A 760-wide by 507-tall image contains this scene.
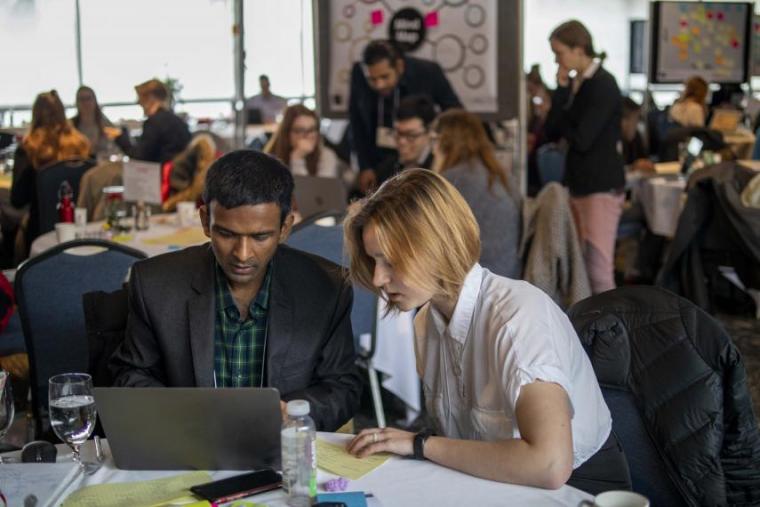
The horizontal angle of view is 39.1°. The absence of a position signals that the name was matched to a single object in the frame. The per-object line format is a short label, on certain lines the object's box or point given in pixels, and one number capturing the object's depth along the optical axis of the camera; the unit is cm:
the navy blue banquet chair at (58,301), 336
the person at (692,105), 911
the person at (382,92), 614
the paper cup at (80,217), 495
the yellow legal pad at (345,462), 187
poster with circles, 609
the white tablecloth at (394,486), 175
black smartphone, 176
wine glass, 190
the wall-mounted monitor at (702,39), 963
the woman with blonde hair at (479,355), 180
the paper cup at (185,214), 502
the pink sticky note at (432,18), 621
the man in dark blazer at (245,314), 228
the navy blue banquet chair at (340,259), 387
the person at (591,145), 539
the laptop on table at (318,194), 538
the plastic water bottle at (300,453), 173
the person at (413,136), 523
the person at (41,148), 602
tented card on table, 512
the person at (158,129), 664
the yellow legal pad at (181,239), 455
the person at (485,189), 449
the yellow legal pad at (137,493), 179
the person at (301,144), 597
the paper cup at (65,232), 471
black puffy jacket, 209
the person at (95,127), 702
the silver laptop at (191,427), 180
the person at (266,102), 847
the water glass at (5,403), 190
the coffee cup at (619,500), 151
